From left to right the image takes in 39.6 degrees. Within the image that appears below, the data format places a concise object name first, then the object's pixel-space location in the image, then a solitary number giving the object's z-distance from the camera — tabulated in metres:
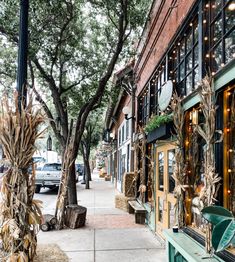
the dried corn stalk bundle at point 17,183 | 4.43
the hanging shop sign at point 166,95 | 6.44
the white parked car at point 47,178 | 17.84
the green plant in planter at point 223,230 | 1.74
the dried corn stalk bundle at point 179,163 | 5.33
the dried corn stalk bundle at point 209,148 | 3.88
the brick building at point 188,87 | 4.01
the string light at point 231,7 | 4.01
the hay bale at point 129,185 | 11.62
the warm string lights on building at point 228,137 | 3.92
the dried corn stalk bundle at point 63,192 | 8.62
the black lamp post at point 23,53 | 4.67
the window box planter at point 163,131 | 6.19
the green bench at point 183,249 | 3.82
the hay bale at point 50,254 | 5.82
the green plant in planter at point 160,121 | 6.20
